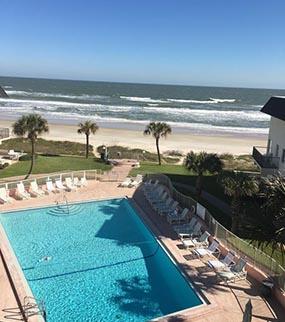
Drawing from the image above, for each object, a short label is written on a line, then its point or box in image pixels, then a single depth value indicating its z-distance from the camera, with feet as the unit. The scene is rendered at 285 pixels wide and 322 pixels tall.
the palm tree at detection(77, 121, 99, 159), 111.55
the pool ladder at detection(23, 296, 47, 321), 35.55
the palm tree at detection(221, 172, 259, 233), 54.03
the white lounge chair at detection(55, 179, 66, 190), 74.79
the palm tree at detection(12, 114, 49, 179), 85.40
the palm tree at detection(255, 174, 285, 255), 33.95
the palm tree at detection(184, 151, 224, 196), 68.39
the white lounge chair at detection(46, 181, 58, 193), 73.36
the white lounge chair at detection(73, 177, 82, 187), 77.35
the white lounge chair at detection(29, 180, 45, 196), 71.37
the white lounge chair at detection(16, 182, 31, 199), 69.46
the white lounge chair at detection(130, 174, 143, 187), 80.59
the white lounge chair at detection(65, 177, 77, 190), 75.38
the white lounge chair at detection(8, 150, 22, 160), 97.67
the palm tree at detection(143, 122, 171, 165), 107.14
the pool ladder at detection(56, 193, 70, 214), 67.11
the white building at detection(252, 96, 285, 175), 71.36
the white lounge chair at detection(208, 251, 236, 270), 45.37
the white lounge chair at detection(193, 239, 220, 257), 49.37
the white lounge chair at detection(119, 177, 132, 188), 79.77
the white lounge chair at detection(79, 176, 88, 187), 78.12
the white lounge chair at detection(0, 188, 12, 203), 67.23
